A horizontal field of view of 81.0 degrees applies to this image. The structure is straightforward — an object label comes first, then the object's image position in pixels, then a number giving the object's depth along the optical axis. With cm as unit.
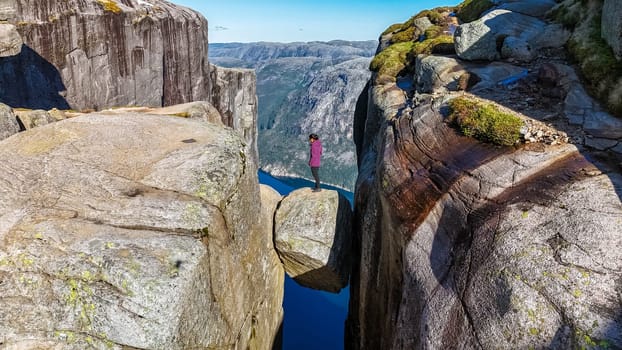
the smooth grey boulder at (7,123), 1390
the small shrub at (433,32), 2966
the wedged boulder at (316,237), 1892
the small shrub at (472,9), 2988
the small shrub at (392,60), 2903
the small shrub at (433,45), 2517
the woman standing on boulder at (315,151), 1994
